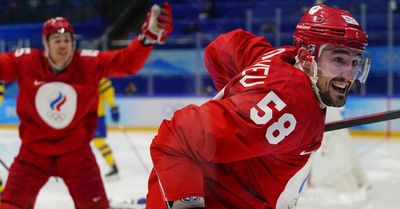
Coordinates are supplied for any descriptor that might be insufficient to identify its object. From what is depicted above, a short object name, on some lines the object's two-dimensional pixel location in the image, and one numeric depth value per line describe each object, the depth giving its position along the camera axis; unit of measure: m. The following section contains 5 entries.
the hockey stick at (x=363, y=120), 3.43
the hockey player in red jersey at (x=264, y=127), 2.39
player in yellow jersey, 8.39
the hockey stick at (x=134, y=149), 8.48
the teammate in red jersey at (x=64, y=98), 4.86
